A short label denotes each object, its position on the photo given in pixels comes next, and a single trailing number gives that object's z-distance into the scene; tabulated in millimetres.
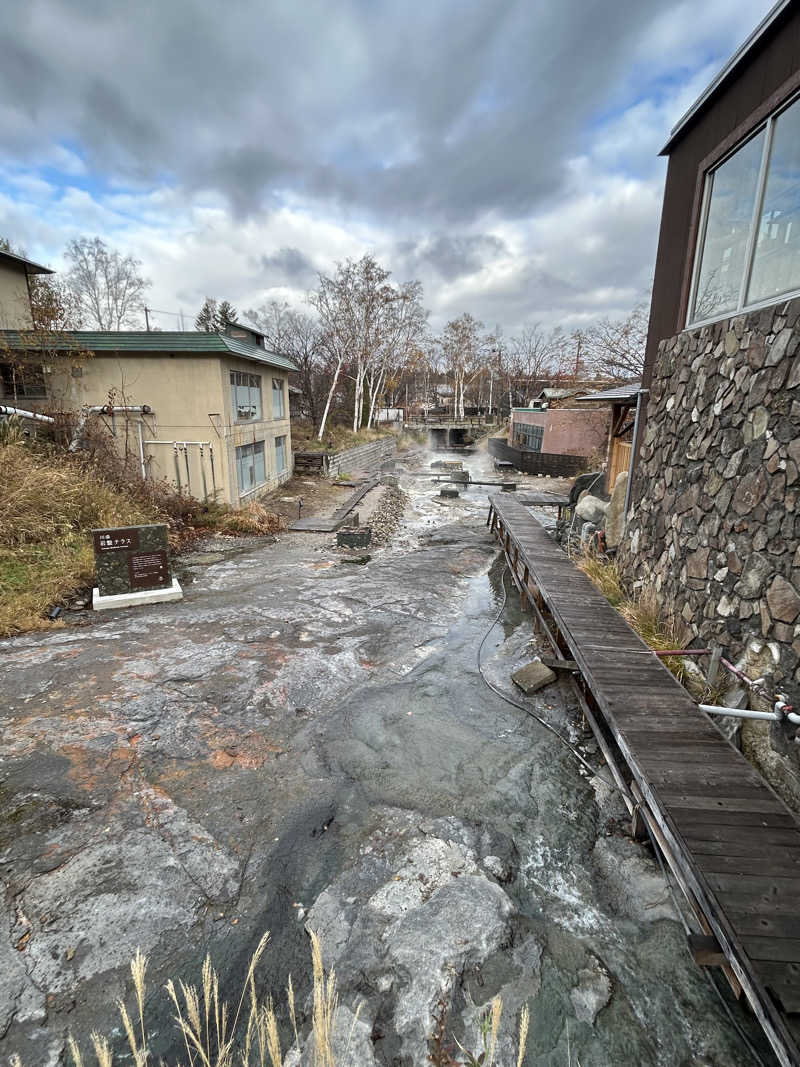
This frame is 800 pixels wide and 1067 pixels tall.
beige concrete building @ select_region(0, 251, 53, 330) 14211
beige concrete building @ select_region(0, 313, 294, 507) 12867
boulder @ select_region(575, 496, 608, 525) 11016
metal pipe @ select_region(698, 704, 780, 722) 3589
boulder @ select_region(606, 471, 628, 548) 8875
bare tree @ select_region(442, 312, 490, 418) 52500
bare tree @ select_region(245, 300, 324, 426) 34216
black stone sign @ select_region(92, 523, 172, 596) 7918
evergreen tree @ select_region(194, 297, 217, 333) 42875
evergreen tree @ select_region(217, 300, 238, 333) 40656
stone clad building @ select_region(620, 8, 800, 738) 4035
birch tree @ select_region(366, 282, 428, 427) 30562
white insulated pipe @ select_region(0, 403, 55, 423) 11242
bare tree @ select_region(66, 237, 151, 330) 38688
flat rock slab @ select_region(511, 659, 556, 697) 5801
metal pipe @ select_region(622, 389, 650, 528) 7575
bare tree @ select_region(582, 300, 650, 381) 22484
